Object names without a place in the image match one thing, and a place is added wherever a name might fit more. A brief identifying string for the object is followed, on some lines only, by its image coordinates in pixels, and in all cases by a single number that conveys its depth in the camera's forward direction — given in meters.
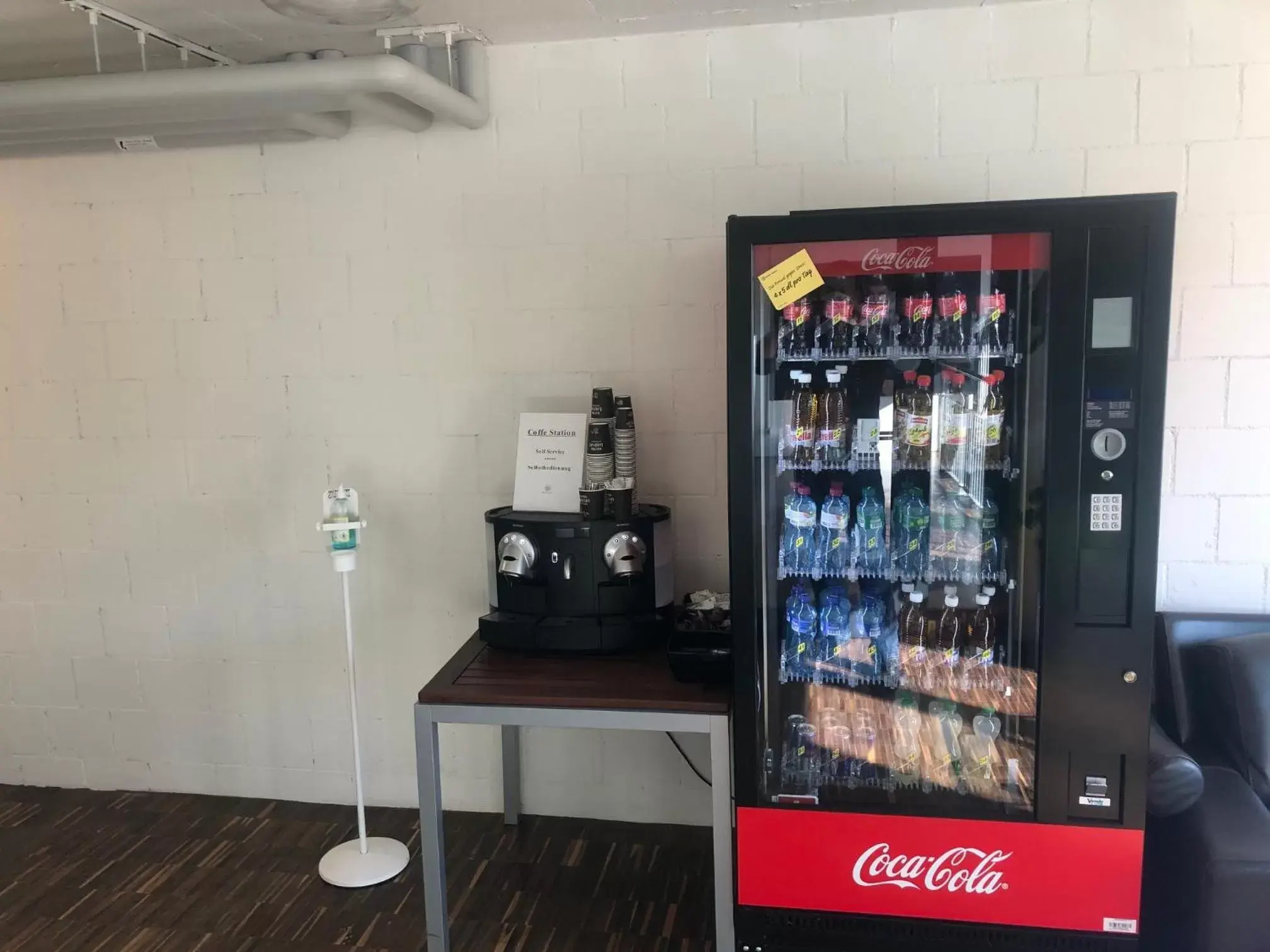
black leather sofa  2.07
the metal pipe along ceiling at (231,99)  2.47
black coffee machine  2.62
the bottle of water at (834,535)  2.38
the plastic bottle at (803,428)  2.34
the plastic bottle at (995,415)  2.24
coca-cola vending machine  2.06
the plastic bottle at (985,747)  2.36
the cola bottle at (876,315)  2.28
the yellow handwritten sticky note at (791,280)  2.15
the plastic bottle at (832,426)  2.33
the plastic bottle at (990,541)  2.29
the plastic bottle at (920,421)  2.29
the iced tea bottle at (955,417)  2.28
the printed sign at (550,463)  2.84
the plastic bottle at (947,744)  2.36
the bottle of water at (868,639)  2.40
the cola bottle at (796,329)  2.28
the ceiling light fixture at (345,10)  1.81
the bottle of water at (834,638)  2.40
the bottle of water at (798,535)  2.36
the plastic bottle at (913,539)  2.34
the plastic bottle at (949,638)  2.38
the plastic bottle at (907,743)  2.38
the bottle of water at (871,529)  2.38
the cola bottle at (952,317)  2.23
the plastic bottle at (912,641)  2.39
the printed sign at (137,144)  3.02
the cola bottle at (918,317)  2.26
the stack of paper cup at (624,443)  2.77
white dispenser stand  2.90
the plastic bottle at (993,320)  2.19
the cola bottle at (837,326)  2.28
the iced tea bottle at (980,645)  2.36
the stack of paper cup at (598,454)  2.76
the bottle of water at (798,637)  2.39
